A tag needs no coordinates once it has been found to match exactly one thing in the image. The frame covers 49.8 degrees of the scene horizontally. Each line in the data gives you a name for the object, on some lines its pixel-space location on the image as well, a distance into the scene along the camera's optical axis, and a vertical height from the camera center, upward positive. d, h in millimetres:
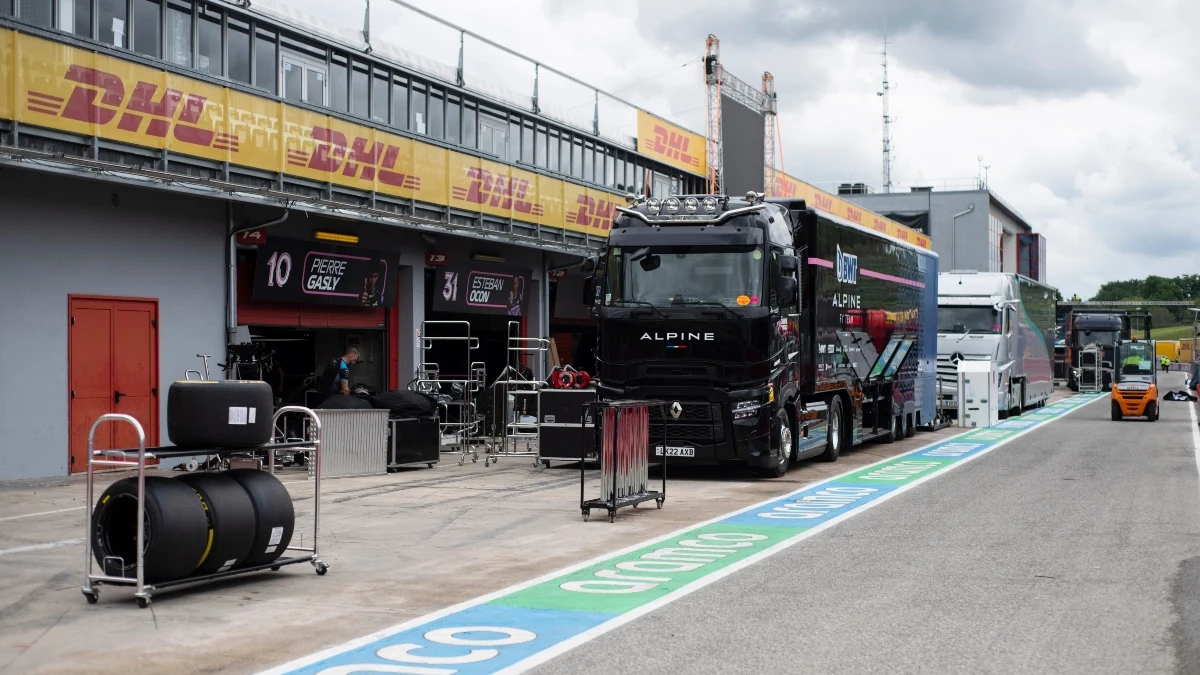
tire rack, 8664 -1277
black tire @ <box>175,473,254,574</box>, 9172 -1221
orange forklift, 35344 -1257
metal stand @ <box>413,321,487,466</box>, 22531 -1097
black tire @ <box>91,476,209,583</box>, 8789 -1252
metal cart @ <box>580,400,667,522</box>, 13648 -1160
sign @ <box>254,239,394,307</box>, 21453 +1311
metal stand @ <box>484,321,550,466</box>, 22206 -1460
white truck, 34500 +570
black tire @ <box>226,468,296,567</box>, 9586 -1241
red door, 17828 -265
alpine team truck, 17781 +365
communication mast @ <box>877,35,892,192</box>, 105375 +15584
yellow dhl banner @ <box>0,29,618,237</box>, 16391 +3404
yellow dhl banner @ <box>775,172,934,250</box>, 47438 +5872
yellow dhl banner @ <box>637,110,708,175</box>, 36875 +6146
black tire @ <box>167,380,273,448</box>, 9328 -470
